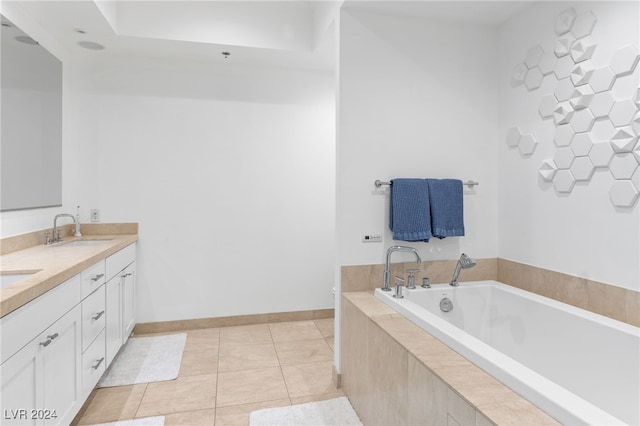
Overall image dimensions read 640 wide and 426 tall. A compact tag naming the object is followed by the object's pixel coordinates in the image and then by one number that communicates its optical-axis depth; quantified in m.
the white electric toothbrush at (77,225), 3.04
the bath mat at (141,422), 1.99
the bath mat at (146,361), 2.48
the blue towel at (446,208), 2.43
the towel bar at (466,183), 2.39
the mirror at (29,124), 2.15
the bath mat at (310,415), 2.00
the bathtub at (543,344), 1.15
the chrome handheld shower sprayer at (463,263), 2.30
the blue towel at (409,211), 2.35
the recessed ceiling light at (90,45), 2.86
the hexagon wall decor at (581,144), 1.94
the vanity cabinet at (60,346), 1.29
